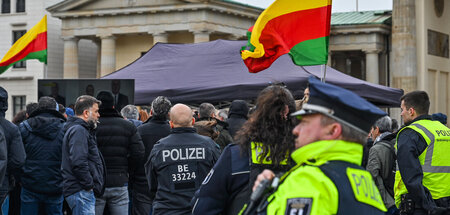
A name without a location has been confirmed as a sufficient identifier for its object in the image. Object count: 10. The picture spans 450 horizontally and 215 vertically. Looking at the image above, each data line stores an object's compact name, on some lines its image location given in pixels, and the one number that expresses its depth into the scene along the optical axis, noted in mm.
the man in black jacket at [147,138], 9039
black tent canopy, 14633
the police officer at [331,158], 2939
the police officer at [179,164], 6590
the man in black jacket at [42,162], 8672
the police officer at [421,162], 6668
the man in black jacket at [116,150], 8555
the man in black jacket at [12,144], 7953
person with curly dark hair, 4562
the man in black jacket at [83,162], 7719
